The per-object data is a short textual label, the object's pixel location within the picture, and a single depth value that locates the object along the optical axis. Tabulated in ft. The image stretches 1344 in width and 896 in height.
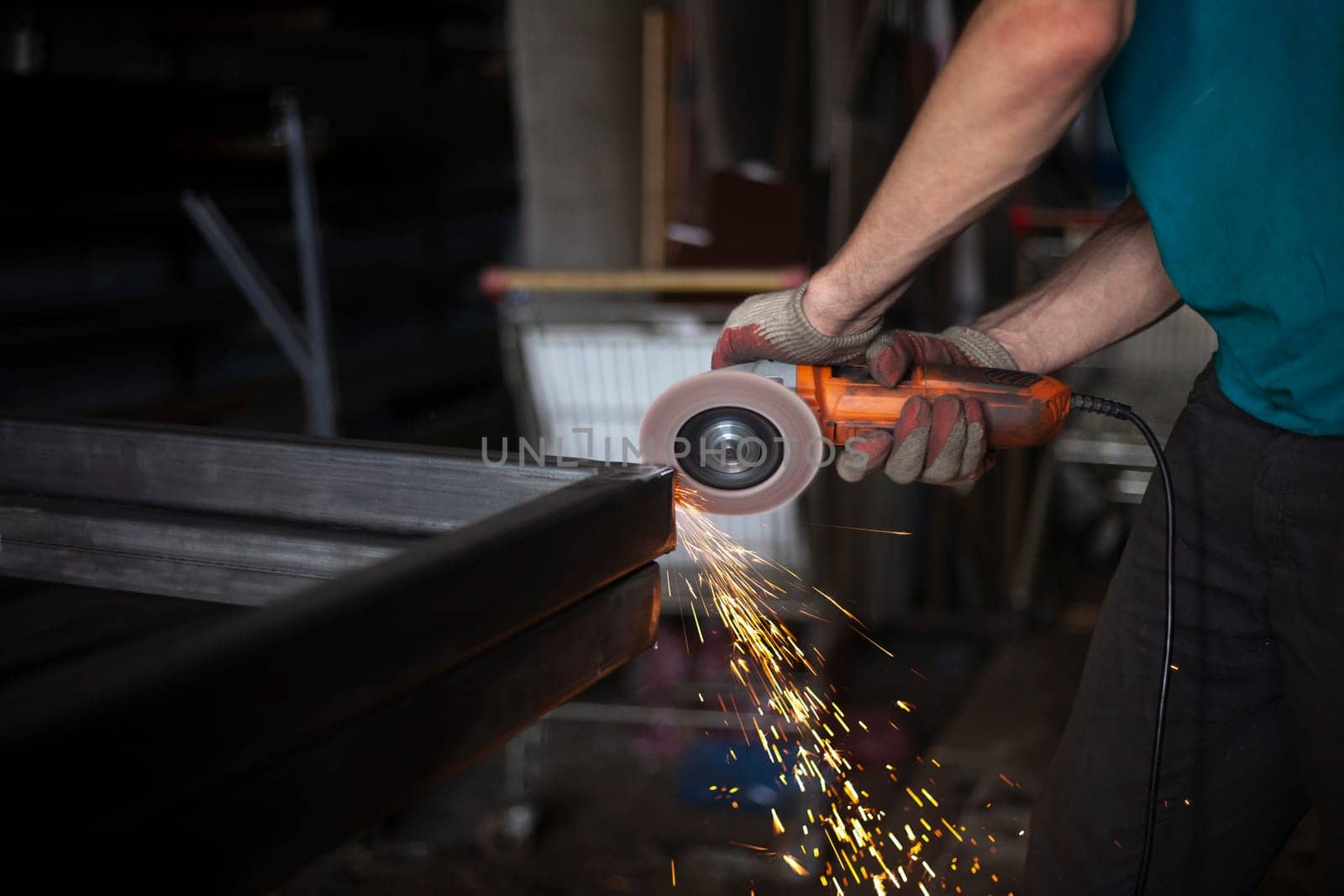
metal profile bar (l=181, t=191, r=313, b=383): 8.45
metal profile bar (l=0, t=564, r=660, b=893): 1.99
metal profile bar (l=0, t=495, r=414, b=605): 3.91
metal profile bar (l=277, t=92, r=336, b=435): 8.79
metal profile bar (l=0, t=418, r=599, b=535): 3.93
